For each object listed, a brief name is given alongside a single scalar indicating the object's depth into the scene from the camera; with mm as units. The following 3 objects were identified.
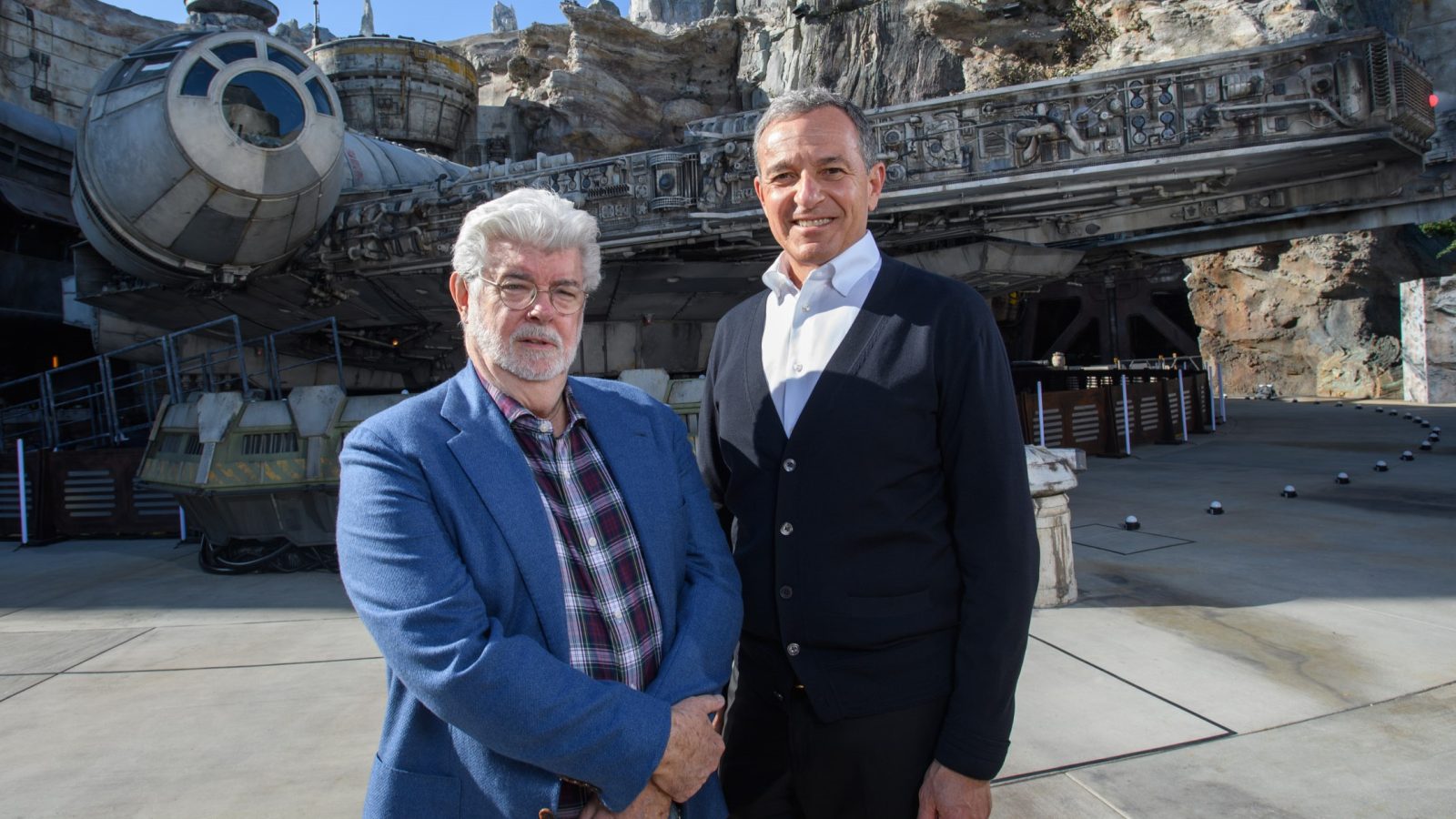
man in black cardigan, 1799
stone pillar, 5211
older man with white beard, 1584
